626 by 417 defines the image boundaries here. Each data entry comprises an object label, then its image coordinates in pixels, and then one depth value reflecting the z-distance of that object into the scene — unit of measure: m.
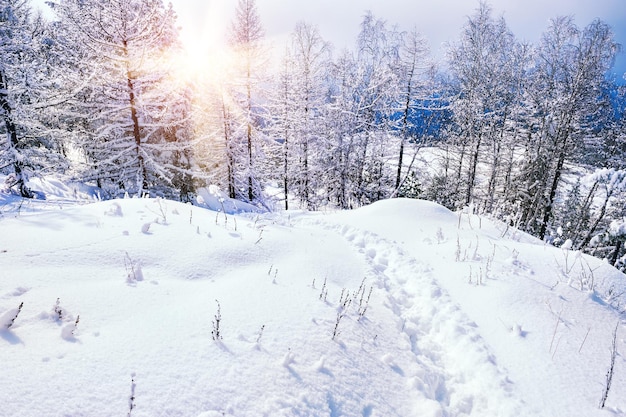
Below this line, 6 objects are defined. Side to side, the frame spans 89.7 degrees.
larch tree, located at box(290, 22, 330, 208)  18.14
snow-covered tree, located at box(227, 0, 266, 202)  16.14
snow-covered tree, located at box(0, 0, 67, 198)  11.70
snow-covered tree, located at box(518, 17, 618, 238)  15.61
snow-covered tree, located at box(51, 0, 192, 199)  11.20
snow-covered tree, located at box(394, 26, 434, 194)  19.23
